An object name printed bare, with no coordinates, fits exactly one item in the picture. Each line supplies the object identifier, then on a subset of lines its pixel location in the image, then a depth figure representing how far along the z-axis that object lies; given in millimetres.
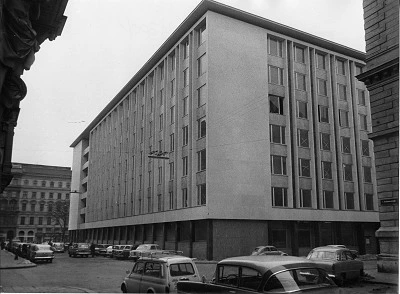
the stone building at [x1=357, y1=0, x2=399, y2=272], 14523
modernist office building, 26391
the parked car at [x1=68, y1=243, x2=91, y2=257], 35872
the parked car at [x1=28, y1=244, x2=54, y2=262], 27047
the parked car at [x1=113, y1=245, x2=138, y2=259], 32969
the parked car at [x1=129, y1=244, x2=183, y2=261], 28614
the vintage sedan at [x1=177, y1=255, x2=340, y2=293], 6496
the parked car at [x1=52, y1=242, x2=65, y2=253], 44031
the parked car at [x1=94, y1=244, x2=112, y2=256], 38216
